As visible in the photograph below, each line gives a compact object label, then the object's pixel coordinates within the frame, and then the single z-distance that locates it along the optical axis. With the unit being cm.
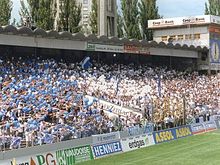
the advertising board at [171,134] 3277
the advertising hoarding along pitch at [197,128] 3847
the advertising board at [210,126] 4103
